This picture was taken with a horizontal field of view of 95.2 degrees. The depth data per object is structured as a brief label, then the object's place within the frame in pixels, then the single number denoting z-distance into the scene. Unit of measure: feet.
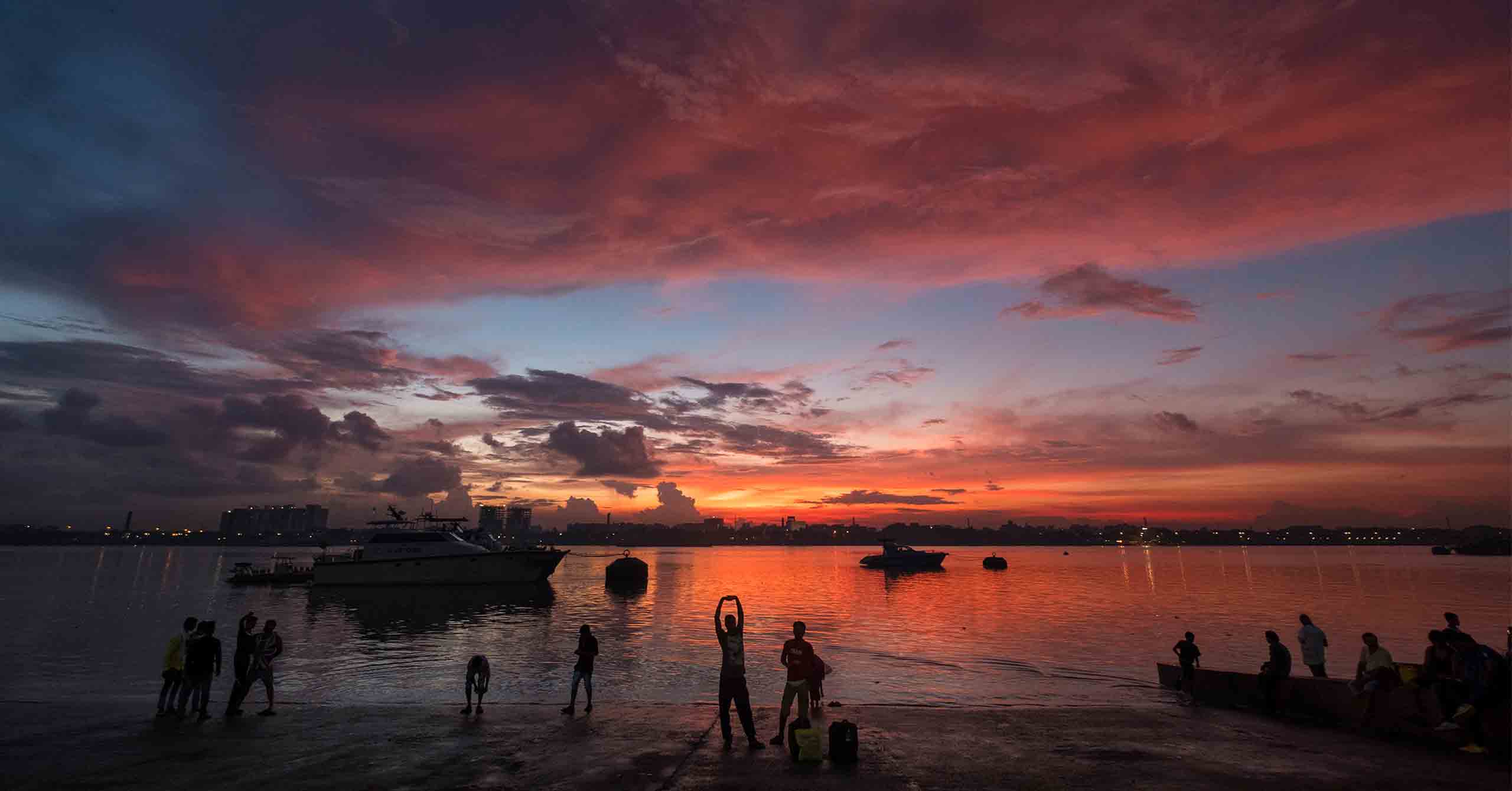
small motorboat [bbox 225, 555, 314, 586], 278.05
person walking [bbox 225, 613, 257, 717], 47.55
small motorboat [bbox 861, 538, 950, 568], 426.51
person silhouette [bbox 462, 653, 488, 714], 47.42
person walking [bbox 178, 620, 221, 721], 46.68
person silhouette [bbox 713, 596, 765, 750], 38.37
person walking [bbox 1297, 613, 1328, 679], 55.72
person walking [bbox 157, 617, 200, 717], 47.98
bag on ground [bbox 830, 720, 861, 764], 35.09
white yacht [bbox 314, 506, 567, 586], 212.02
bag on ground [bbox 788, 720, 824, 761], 34.96
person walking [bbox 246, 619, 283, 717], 47.91
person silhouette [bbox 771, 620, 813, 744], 39.45
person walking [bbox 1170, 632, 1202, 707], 60.75
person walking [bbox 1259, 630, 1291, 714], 47.67
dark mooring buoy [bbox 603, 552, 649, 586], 296.51
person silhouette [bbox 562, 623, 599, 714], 49.39
